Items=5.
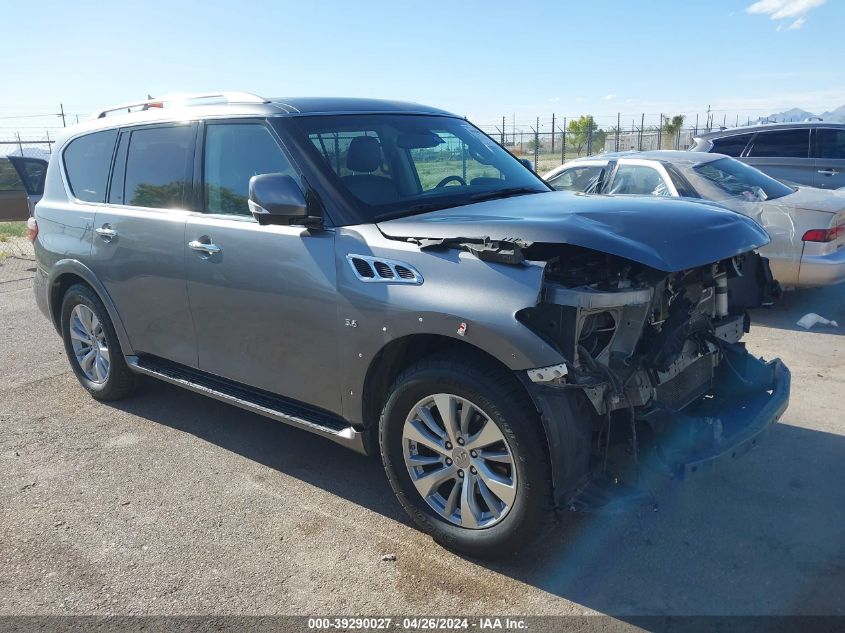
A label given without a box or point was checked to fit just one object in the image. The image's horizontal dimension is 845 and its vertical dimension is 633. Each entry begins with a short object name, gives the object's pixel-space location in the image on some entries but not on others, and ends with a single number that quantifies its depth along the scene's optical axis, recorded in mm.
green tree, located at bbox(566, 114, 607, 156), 34750
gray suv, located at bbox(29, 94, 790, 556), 2936
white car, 6742
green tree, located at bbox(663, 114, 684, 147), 39900
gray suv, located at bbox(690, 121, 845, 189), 10039
